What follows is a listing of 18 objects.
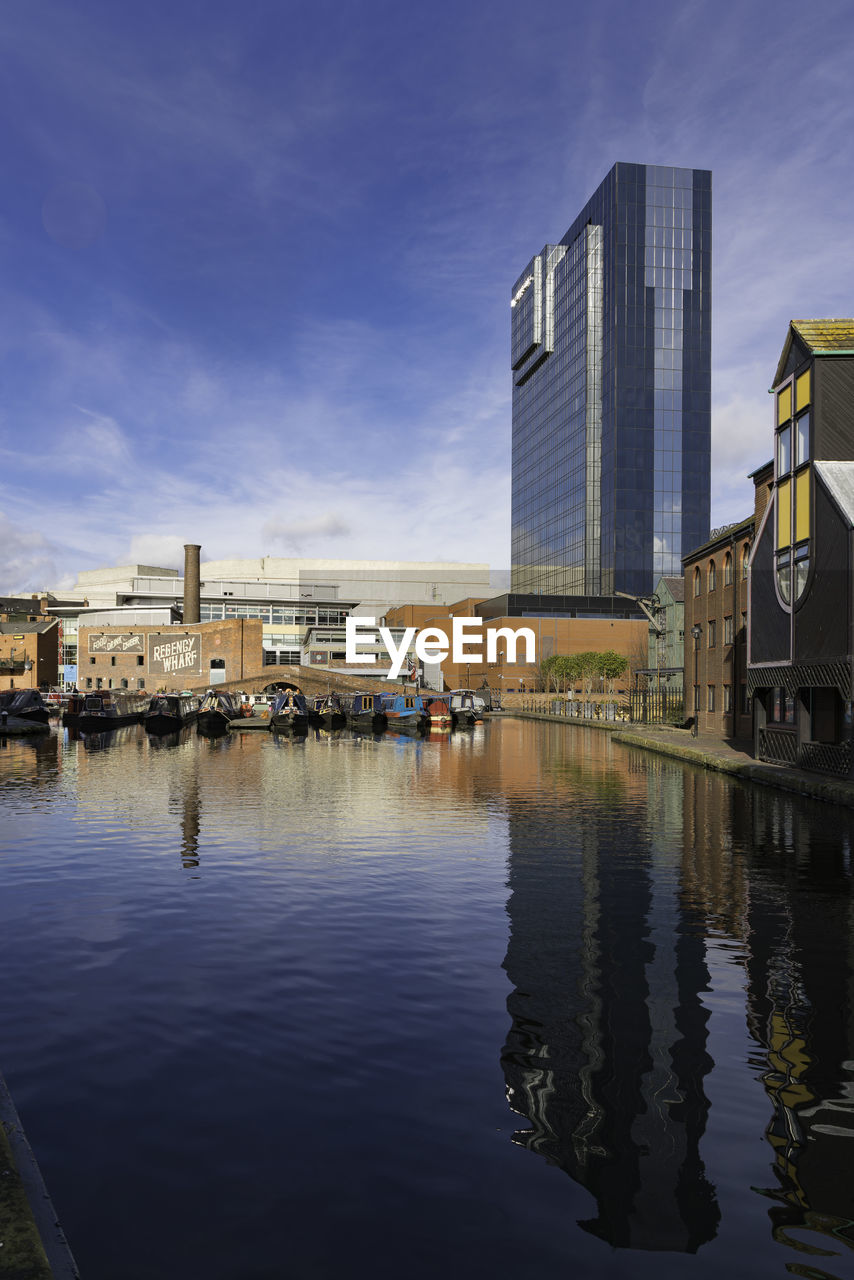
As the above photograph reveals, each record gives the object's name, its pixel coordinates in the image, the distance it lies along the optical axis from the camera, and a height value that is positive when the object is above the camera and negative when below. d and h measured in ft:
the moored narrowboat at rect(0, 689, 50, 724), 223.30 -9.93
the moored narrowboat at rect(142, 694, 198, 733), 198.70 -10.58
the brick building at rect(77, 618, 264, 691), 335.47 +4.72
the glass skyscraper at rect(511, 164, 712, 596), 431.43 +138.25
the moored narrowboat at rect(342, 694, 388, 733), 220.84 -10.99
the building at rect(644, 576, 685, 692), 240.73 +10.31
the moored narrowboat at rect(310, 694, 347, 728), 242.17 -11.95
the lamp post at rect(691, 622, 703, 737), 170.91 +2.80
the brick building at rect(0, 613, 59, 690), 344.49 +4.50
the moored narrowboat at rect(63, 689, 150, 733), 206.80 -10.71
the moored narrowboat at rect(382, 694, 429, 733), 216.74 -10.39
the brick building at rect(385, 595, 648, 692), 393.70 +15.70
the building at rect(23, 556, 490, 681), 399.65 +40.88
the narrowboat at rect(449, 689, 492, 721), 253.16 -8.76
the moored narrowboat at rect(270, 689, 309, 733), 208.44 -11.31
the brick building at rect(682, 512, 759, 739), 149.69 +6.97
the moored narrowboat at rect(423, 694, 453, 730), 222.05 -10.49
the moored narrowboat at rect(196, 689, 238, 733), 204.74 -10.89
